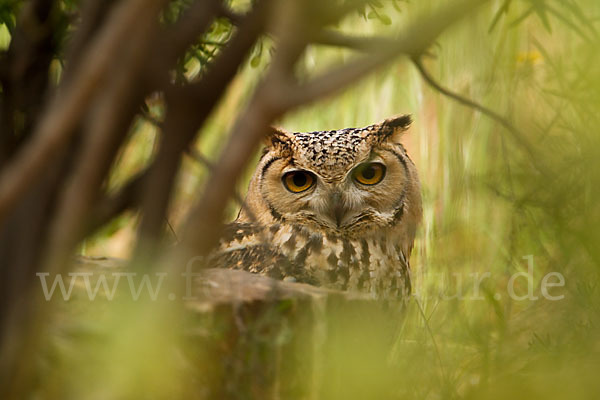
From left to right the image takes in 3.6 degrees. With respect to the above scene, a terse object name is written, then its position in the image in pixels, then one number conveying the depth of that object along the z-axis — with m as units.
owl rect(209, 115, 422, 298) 6.76
